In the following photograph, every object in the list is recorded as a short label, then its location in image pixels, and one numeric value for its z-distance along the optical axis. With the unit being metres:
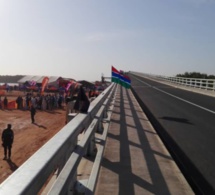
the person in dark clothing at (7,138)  8.88
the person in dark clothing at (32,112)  16.74
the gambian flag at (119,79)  11.98
